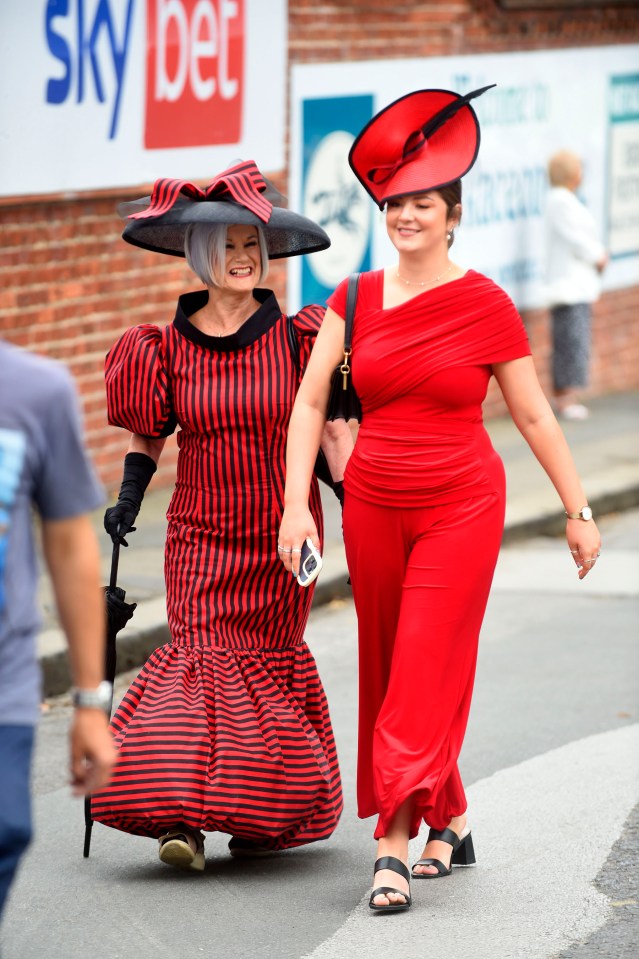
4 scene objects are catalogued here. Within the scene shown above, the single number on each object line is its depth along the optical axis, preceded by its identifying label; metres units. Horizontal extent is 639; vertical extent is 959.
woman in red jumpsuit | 8.48
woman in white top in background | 26.02
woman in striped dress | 8.95
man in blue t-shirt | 5.55
